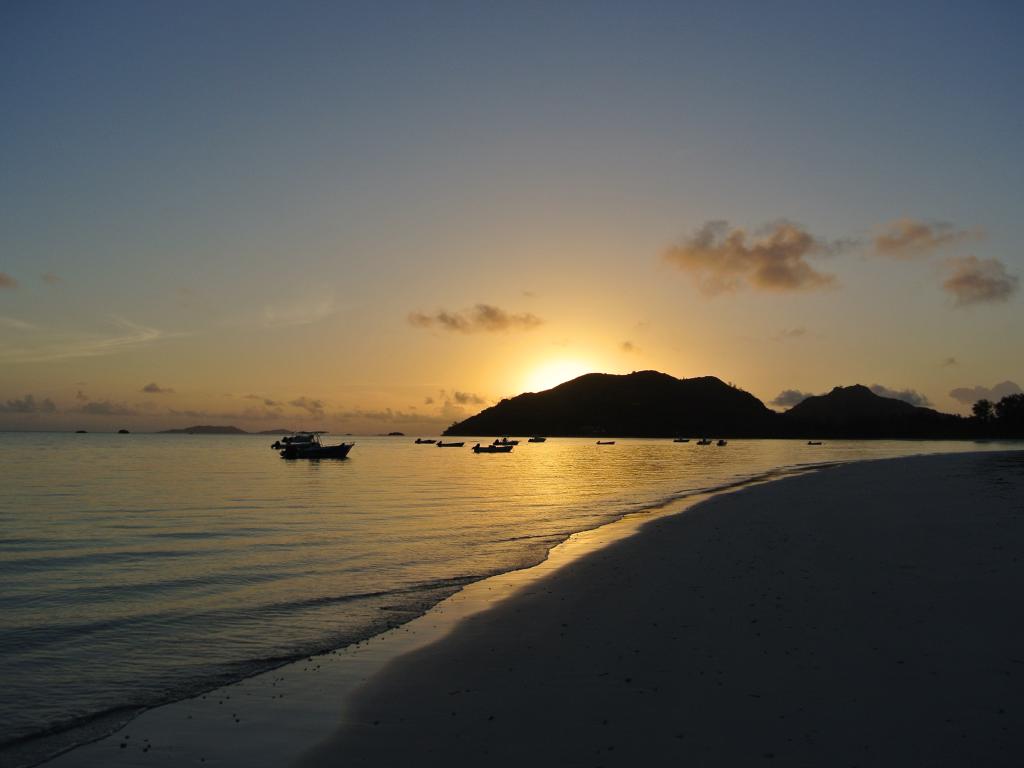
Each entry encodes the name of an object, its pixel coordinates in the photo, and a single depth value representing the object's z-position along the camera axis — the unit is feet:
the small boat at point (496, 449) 549.13
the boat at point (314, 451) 385.29
